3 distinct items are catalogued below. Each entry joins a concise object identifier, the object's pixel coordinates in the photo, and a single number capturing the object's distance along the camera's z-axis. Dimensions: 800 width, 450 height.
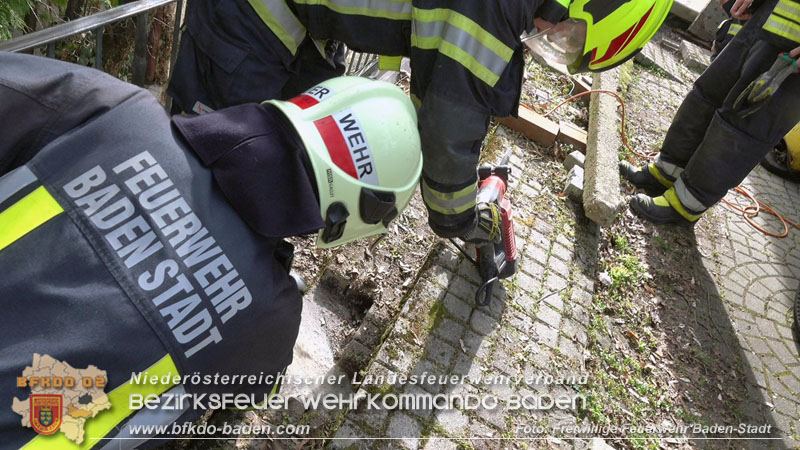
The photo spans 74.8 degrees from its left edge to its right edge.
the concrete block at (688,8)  8.89
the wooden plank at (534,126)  5.07
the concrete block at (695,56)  8.02
